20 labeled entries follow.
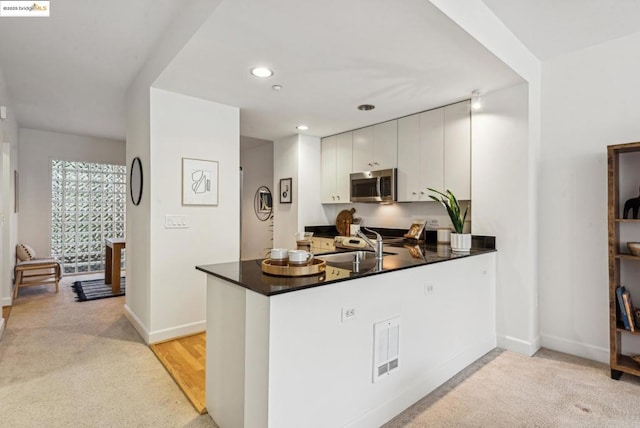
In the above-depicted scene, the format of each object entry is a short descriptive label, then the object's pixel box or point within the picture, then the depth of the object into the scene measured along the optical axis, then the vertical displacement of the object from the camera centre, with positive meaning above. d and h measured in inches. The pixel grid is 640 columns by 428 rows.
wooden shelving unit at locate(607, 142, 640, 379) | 91.2 -14.9
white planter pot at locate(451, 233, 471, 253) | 105.7 -8.9
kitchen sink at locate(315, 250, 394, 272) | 78.4 -12.6
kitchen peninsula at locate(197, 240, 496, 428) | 56.6 -25.7
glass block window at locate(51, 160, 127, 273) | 232.2 +3.5
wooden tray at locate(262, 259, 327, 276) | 64.7 -10.7
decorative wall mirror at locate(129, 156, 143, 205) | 126.5 +13.8
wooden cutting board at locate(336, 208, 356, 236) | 186.9 -3.3
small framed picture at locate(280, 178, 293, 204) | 192.4 +14.8
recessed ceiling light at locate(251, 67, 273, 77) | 99.6 +44.1
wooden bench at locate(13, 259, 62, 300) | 173.0 -32.9
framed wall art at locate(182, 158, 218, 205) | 123.3 +12.9
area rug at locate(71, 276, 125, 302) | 177.7 -43.2
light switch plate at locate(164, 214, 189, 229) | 119.5 -2.3
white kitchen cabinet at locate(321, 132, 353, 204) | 178.5 +27.0
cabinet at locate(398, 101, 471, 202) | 127.6 +26.0
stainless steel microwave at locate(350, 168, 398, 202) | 152.6 +14.4
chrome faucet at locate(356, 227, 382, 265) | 84.7 -8.7
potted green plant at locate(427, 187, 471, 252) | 105.8 -3.8
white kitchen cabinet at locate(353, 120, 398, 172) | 154.7 +33.7
